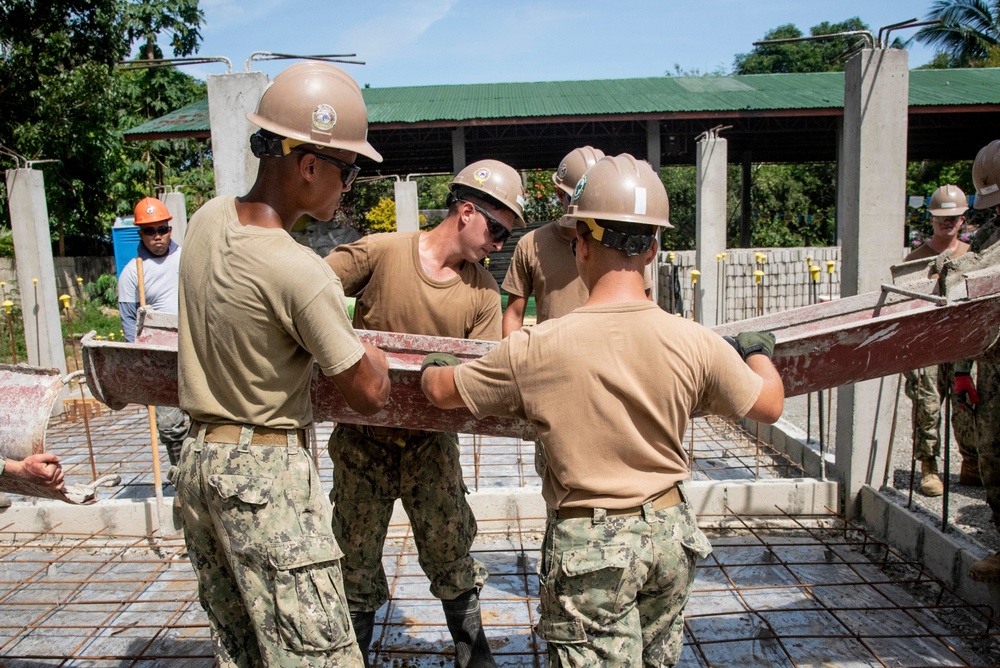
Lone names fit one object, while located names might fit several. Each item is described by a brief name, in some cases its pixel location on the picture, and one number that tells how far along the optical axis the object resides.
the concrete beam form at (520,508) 4.26
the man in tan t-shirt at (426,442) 2.62
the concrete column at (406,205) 9.45
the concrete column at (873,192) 4.06
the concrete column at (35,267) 6.78
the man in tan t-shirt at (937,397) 4.40
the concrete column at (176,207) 7.78
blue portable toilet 13.70
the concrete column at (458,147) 13.90
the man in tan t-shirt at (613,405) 1.72
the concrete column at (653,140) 13.80
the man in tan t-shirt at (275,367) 1.76
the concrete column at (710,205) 8.63
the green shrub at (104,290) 16.14
